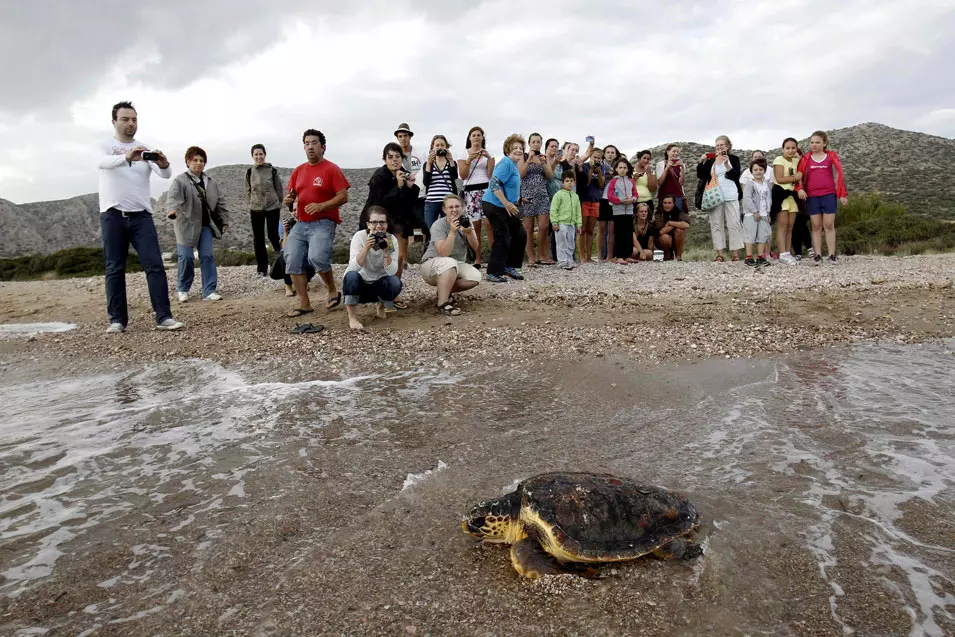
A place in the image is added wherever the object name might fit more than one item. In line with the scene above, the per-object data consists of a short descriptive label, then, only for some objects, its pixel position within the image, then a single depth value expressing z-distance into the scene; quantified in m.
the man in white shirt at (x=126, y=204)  6.69
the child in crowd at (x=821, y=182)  9.89
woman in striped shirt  9.00
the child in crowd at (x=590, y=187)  11.01
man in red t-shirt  7.25
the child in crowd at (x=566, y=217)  10.44
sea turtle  2.44
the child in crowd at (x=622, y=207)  10.92
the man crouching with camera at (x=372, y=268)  6.68
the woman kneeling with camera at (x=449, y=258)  7.14
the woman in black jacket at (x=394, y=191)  7.97
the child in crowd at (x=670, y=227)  11.56
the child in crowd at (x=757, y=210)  10.47
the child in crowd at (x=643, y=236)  11.74
